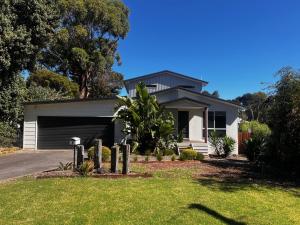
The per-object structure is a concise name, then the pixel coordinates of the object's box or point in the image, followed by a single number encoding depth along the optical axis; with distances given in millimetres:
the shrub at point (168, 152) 11180
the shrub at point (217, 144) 13872
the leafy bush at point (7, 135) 13089
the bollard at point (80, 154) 7223
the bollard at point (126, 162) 6667
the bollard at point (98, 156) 6948
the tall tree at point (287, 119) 7412
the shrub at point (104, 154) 8872
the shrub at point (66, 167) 7299
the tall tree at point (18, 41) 12354
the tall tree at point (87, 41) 24585
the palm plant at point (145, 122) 11496
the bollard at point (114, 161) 6745
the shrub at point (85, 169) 6510
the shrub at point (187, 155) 9786
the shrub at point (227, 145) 13426
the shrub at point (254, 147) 10367
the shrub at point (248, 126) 20238
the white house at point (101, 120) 14120
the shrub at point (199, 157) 10050
